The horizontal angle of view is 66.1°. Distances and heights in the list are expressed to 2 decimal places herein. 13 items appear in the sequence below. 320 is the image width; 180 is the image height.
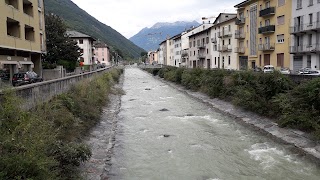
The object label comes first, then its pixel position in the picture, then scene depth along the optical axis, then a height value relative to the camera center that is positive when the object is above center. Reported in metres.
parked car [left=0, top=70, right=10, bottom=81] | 22.47 +0.36
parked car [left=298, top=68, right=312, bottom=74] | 26.72 +0.45
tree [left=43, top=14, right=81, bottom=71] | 45.43 +5.82
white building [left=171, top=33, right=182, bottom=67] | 84.64 +9.19
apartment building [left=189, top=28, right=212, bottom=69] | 60.75 +7.25
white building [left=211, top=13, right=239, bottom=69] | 50.51 +7.35
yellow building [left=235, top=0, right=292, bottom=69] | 37.70 +7.32
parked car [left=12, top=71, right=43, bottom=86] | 21.77 -0.04
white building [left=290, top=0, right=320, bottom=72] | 32.65 +5.67
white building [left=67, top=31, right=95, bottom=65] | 72.56 +10.05
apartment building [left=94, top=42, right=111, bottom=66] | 116.82 +11.88
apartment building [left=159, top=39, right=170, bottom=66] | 102.38 +10.74
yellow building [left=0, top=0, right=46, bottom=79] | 23.81 +4.82
